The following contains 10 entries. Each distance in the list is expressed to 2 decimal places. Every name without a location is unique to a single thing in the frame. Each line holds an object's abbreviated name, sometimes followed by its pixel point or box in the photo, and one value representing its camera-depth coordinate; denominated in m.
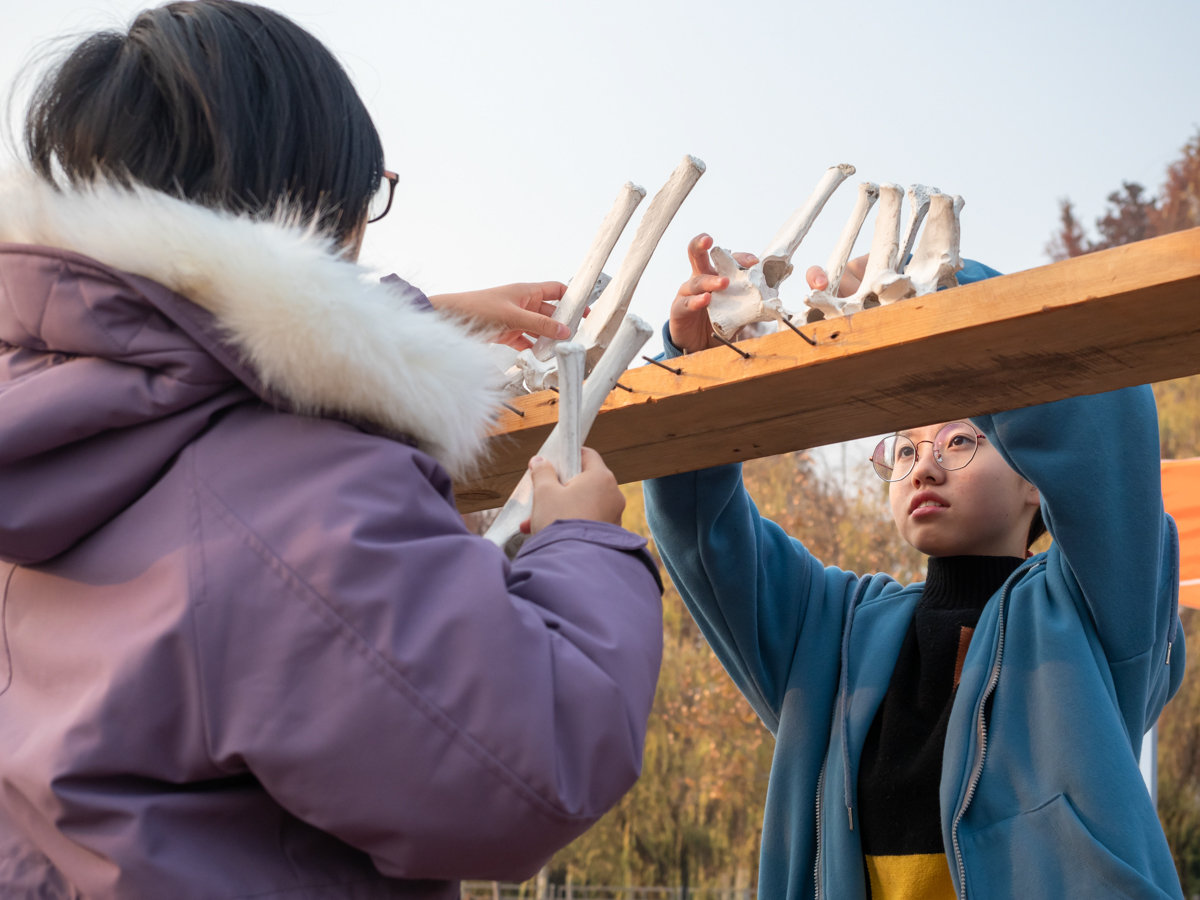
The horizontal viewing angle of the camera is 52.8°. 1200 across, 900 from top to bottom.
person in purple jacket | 0.95
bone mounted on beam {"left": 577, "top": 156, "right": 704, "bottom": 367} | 1.73
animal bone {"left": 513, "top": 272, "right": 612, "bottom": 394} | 1.79
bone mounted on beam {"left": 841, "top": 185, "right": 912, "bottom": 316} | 1.62
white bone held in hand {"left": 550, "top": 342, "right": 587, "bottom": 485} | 1.33
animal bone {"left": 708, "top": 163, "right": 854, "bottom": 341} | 1.74
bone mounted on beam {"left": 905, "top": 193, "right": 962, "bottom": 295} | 1.64
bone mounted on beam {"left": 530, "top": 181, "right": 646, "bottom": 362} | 1.78
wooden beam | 1.28
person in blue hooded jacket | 1.80
